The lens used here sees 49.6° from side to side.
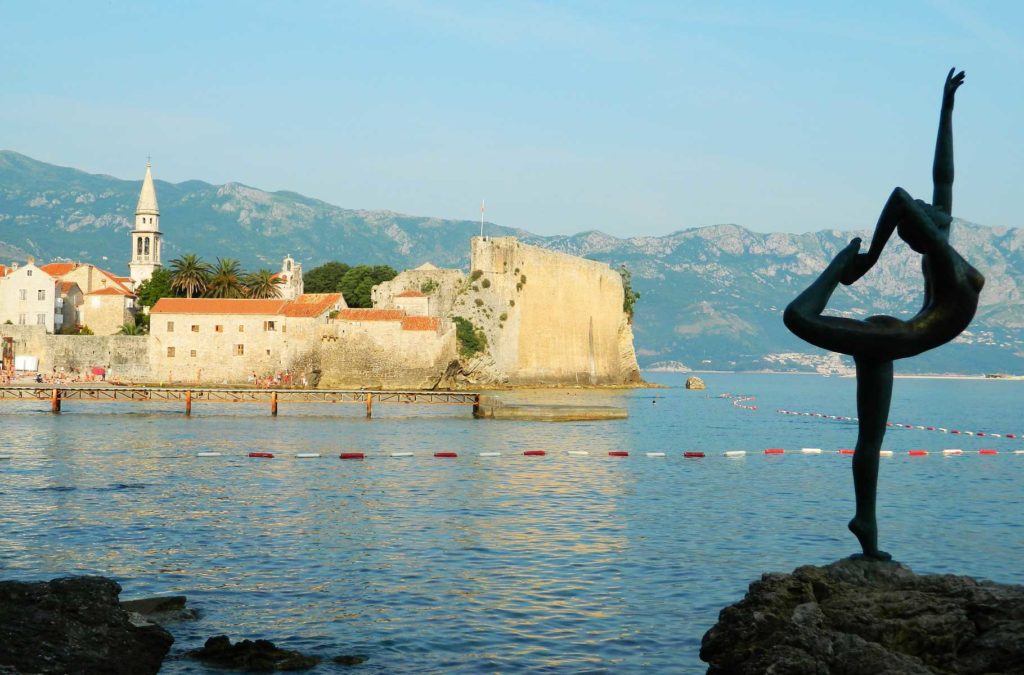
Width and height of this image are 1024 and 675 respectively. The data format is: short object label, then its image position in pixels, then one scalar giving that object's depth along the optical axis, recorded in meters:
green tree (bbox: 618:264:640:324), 110.81
